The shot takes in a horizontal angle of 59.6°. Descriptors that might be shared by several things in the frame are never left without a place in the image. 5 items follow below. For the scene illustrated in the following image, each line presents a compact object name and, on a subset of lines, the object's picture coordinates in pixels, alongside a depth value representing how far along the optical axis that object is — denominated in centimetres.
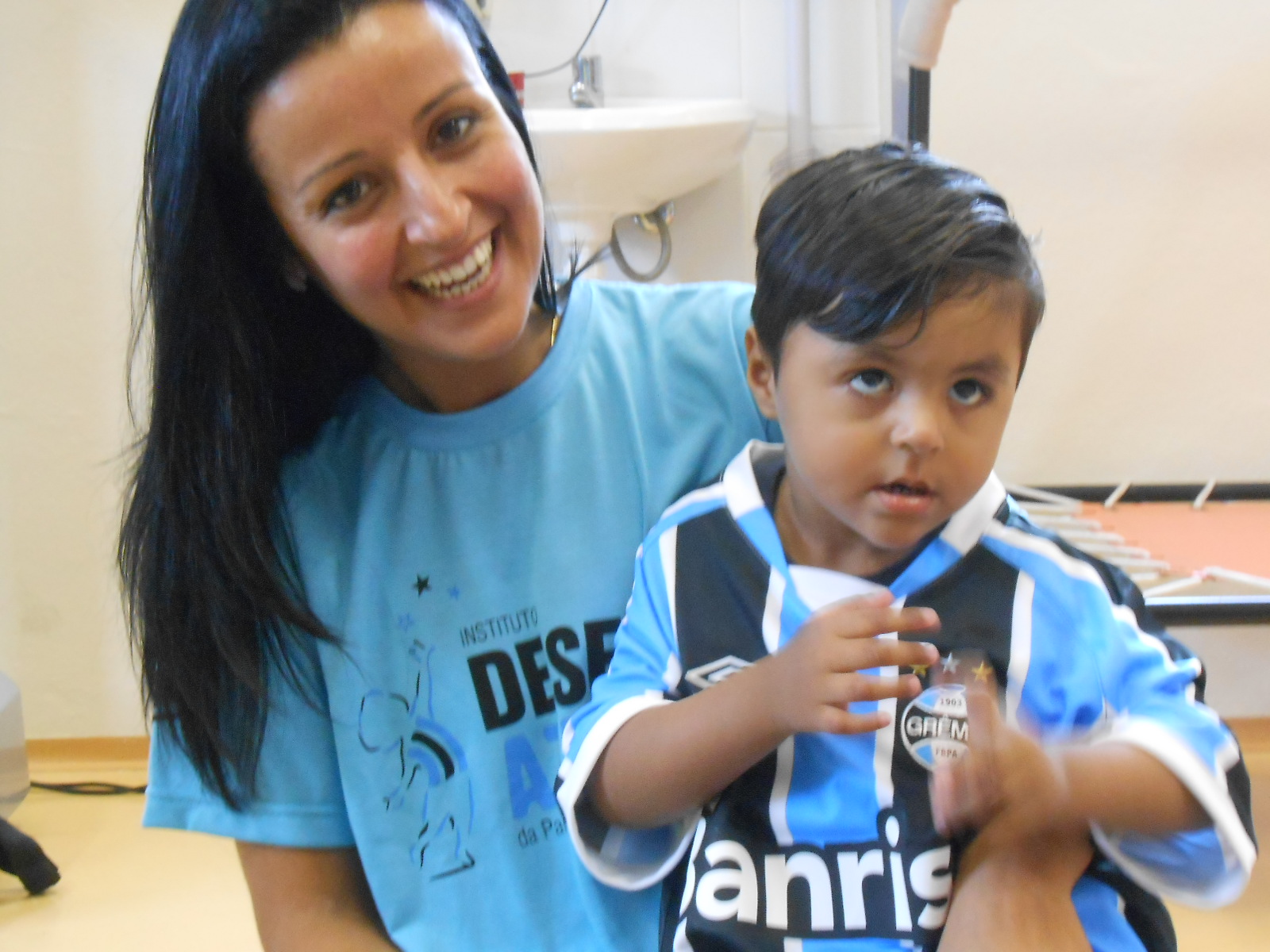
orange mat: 159
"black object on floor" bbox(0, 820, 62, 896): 172
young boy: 65
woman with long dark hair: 79
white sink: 169
